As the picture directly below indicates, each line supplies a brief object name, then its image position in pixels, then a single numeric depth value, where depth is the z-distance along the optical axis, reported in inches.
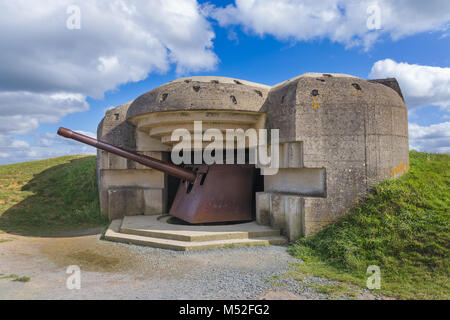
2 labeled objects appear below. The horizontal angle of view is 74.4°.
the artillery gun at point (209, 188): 302.0
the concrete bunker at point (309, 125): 249.1
